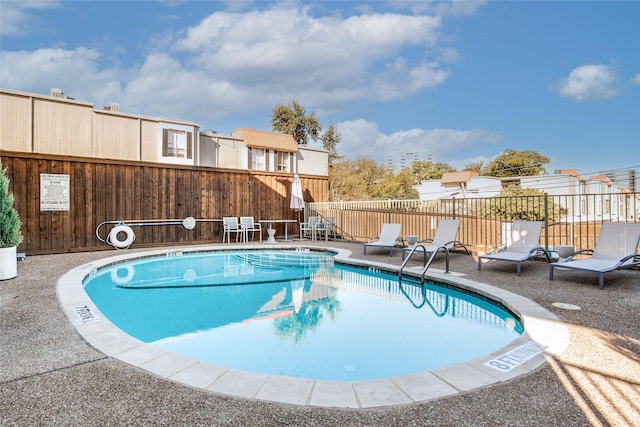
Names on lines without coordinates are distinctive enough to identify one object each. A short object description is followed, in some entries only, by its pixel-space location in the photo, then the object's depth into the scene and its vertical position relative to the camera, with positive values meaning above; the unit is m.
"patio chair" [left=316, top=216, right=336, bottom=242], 12.69 -0.50
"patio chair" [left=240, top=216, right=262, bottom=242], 12.19 -0.43
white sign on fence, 9.16 +0.54
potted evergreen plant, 5.48 -0.35
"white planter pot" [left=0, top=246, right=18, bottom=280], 5.47 -0.82
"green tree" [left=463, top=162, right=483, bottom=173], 40.78 +5.60
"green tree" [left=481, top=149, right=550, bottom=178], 36.34 +5.32
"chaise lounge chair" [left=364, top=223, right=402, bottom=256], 8.74 -0.64
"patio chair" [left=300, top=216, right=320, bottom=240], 12.87 -0.52
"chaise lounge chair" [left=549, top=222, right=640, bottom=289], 5.13 -0.61
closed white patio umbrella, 13.20 +0.64
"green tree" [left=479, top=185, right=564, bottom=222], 17.56 +0.78
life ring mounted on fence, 9.86 -0.72
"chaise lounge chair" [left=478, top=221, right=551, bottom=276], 6.18 -0.61
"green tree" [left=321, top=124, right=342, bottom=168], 26.84 +5.66
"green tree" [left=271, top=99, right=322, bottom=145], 26.09 +6.96
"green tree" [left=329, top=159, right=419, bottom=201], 24.86 +2.47
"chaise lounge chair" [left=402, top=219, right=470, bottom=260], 7.61 -0.47
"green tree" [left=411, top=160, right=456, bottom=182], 40.41 +5.36
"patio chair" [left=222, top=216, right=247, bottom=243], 11.82 -0.53
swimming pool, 2.11 -1.12
